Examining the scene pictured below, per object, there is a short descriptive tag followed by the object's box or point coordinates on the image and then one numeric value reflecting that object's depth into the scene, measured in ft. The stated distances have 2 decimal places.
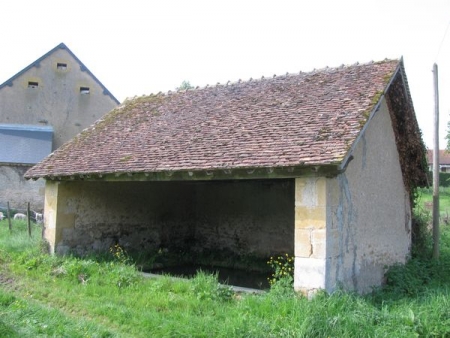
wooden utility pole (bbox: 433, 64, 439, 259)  33.58
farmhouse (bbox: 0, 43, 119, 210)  70.85
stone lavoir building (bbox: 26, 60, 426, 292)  21.74
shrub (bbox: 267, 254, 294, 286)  22.34
